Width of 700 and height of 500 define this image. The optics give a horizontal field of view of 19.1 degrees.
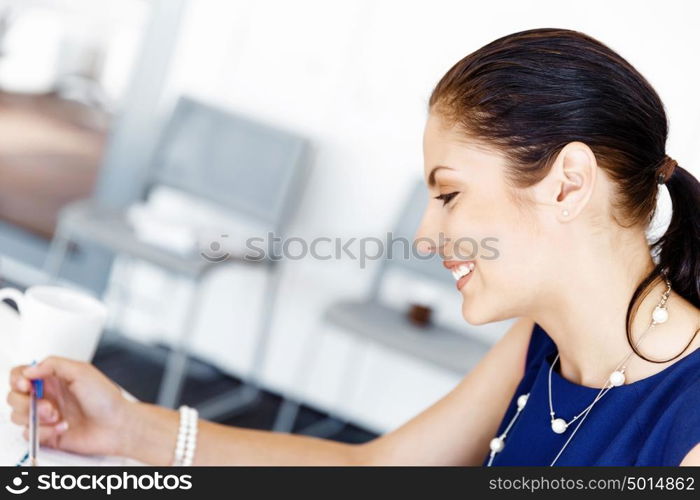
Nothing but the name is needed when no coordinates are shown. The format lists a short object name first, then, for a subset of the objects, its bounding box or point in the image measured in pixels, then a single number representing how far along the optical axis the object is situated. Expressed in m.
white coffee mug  1.93
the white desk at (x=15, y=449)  1.85
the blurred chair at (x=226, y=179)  4.00
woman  1.90
